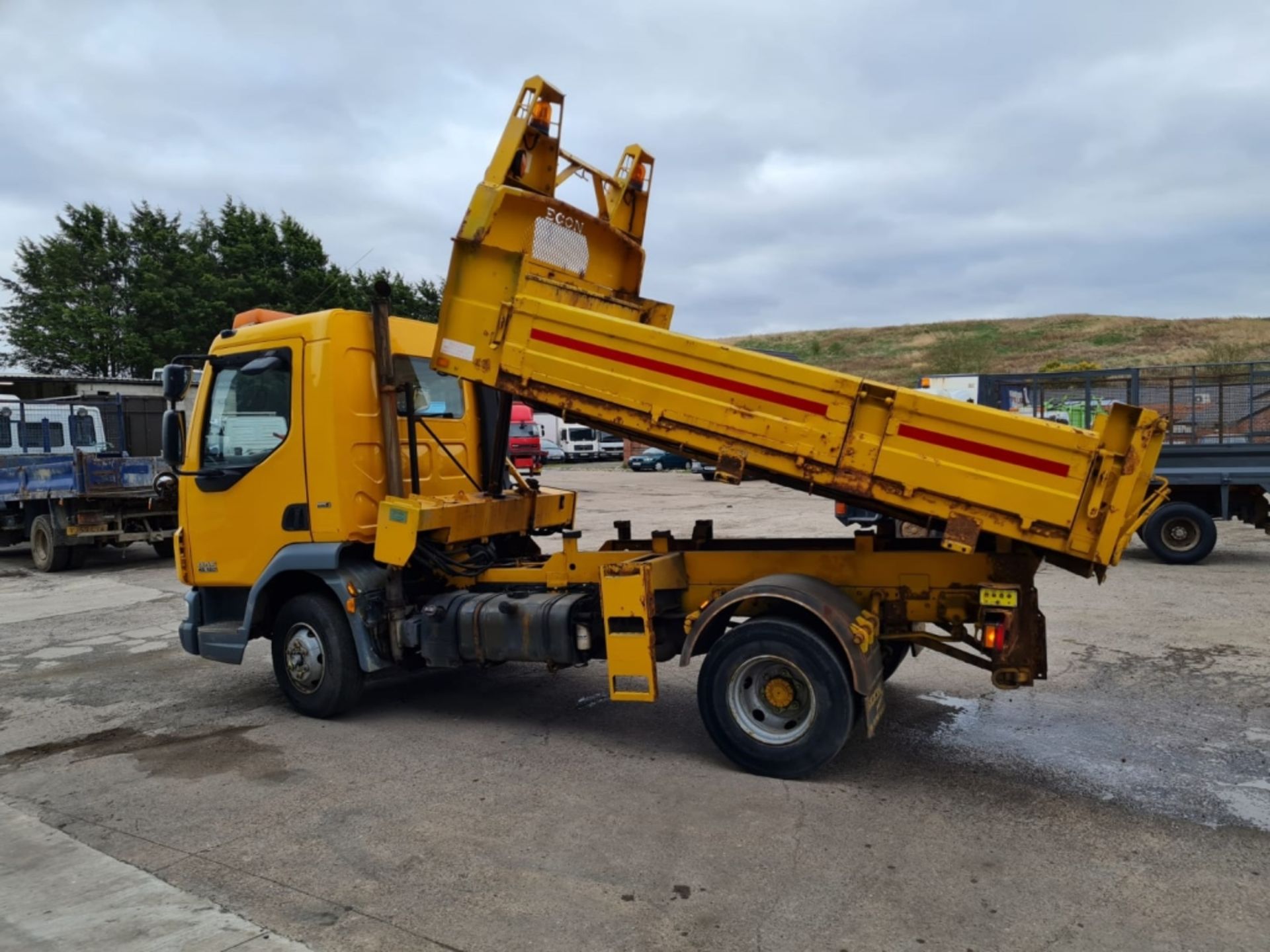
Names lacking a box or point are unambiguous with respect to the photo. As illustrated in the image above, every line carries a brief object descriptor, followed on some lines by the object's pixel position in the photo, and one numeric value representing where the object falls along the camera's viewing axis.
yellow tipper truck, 4.58
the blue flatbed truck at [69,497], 13.69
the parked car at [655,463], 39.44
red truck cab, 30.34
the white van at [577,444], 46.78
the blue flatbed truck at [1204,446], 12.02
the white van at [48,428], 15.23
